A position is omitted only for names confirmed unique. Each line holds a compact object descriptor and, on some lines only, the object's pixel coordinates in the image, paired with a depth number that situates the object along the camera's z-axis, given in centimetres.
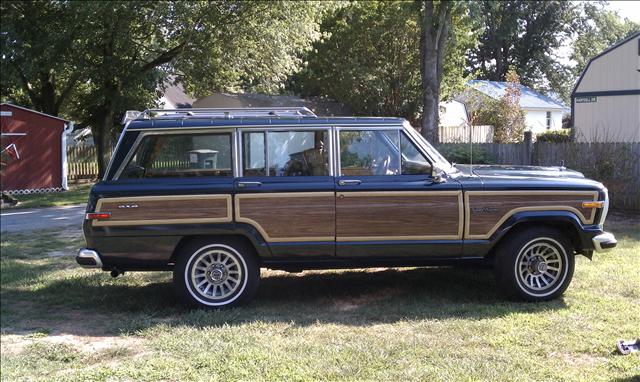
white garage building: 1864
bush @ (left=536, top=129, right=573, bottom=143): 2247
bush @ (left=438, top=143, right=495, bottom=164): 1464
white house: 3721
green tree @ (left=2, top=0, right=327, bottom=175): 2000
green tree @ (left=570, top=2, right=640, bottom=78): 2117
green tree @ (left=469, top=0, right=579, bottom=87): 4578
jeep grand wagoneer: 617
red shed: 1784
